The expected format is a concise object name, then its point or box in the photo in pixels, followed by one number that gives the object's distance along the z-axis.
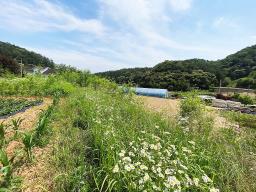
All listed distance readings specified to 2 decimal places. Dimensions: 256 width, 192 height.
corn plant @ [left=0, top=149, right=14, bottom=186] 1.40
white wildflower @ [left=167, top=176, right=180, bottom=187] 1.13
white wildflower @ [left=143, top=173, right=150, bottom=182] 1.16
